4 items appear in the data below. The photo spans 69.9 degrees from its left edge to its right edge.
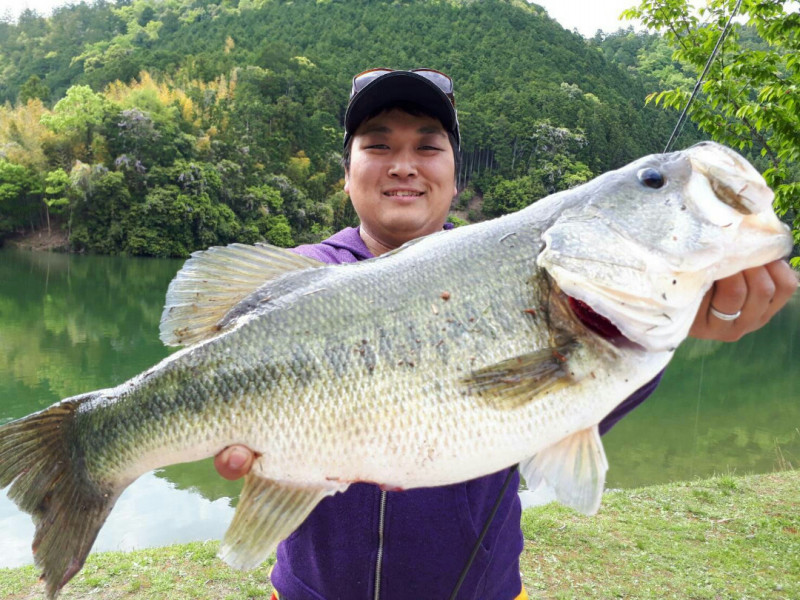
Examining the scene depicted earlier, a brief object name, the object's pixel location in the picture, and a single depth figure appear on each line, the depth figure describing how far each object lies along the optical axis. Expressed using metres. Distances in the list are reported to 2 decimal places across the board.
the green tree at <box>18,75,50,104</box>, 58.22
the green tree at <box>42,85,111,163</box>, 44.59
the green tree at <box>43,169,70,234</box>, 41.72
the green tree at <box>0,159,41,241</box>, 42.53
